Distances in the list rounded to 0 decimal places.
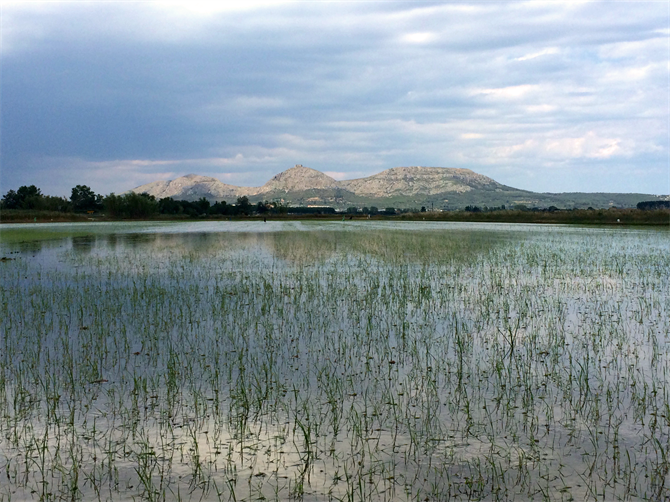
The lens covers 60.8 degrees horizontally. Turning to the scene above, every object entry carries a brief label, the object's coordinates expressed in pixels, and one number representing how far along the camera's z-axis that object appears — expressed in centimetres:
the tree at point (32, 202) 19075
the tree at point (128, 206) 18712
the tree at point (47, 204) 19150
